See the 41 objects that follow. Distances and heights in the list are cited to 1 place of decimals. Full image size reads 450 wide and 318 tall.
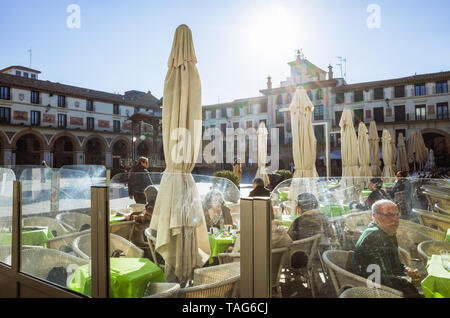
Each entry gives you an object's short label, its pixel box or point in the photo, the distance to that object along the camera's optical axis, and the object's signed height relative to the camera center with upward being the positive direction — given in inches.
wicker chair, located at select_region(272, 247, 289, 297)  109.2 -40.3
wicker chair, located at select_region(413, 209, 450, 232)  127.2 -27.4
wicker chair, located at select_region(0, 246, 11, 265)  100.4 -33.4
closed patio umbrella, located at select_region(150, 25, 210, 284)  117.0 -3.5
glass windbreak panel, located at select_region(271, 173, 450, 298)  87.4 -32.8
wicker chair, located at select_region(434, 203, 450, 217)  128.9 -23.1
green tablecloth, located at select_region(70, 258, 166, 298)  76.5 -34.4
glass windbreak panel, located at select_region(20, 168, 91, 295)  92.1 -26.7
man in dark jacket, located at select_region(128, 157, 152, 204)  164.9 -11.7
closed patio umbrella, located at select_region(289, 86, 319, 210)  249.1 +26.9
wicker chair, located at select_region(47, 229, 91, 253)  107.7 -32.9
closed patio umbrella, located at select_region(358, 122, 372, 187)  381.7 +16.6
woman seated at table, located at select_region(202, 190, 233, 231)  165.8 -28.8
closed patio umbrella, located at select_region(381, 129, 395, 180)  437.1 +13.8
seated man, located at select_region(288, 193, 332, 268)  134.3 -31.7
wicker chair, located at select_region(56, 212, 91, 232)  87.5 -25.7
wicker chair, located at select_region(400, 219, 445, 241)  118.6 -30.6
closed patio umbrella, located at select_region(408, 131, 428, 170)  501.7 +30.1
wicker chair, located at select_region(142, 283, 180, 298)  74.2 -38.0
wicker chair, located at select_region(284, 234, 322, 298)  129.8 -41.4
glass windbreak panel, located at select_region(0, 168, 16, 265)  101.3 -20.1
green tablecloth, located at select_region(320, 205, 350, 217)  143.0 -25.1
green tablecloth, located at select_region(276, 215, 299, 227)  171.2 -36.2
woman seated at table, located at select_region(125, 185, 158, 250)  153.2 -32.6
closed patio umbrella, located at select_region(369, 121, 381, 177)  470.3 +32.4
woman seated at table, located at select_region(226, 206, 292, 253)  112.0 -31.7
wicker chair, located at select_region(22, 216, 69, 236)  136.5 -32.0
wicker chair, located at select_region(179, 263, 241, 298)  76.5 -36.1
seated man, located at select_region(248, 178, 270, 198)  192.5 -17.0
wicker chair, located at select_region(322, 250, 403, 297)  84.6 -37.3
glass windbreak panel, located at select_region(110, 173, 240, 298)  84.0 -32.7
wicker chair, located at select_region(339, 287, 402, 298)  71.9 -35.4
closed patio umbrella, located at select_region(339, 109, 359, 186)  330.0 +21.8
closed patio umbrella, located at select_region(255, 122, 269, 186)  444.8 +21.4
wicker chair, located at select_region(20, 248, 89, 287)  93.3 -34.1
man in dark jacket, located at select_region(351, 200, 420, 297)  90.6 -29.8
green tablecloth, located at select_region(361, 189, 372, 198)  132.5 -14.9
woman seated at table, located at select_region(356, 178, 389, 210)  106.6 -12.4
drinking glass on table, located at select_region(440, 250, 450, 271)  94.1 -34.7
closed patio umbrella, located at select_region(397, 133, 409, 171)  546.3 +15.3
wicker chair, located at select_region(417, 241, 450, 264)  108.6 -34.9
